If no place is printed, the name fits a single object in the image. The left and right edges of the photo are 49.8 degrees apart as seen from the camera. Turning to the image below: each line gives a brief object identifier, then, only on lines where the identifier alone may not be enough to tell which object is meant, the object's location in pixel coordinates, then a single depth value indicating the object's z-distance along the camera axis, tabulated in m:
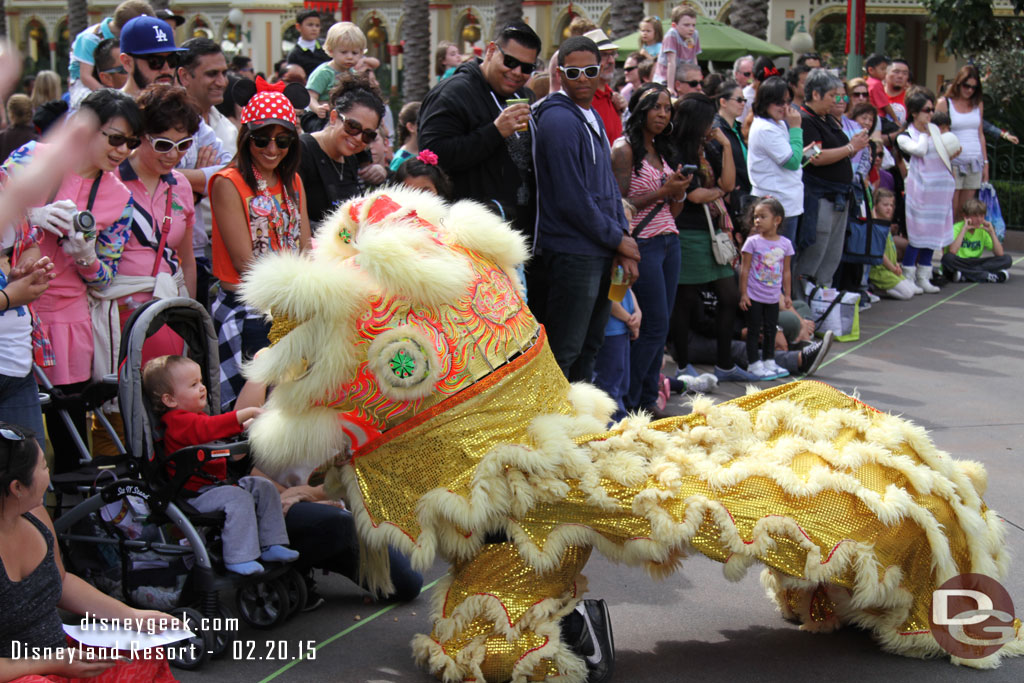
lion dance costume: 3.62
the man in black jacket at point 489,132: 5.91
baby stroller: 3.86
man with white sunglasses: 5.84
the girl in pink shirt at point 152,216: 4.84
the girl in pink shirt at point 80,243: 4.48
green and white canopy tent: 14.44
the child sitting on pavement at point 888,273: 11.14
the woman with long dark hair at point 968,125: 11.90
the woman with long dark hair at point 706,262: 7.75
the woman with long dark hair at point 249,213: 5.10
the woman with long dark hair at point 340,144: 5.77
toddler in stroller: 3.89
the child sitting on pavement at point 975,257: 11.93
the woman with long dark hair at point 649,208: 6.88
